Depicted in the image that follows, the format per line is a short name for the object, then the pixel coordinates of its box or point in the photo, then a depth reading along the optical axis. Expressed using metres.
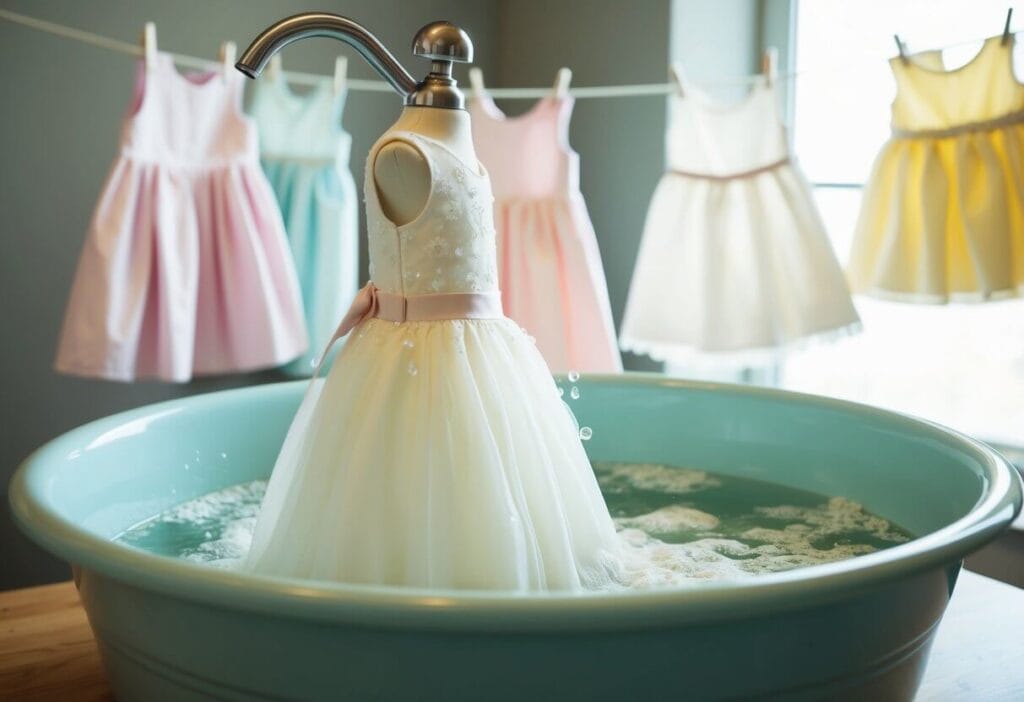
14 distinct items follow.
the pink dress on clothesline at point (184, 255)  1.51
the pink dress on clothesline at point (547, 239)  1.66
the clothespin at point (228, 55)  1.61
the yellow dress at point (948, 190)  1.25
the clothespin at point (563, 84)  1.66
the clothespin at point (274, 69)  1.70
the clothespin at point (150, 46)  1.51
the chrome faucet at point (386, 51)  0.71
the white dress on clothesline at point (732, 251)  1.51
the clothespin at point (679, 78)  1.57
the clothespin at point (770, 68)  1.52
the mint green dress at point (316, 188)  1.74
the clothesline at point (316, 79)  1.45
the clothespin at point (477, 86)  1.70
